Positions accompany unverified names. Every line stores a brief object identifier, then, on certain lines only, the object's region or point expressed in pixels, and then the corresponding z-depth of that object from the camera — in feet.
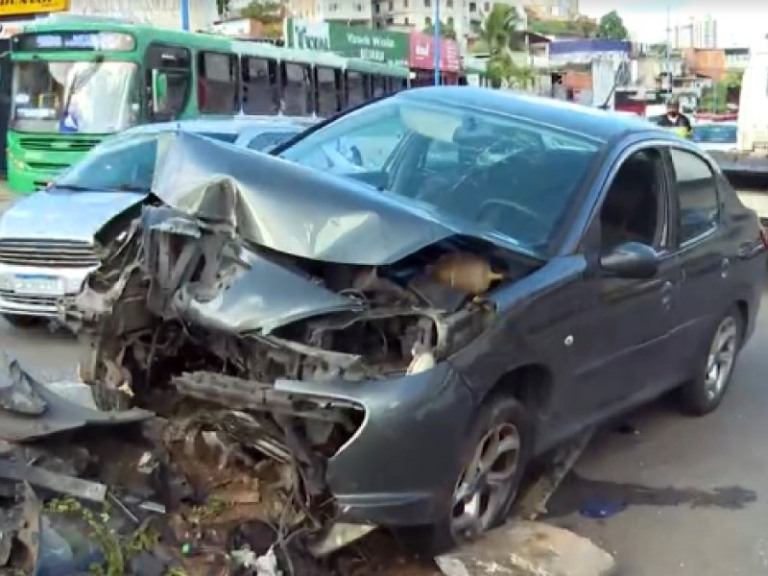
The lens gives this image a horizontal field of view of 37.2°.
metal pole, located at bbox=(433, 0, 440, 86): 153.96
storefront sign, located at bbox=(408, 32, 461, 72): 167.12
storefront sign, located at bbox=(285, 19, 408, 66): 138.10
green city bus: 55.01
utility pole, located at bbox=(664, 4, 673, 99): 192.11
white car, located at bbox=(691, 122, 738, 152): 69.44
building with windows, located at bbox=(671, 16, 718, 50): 356.18
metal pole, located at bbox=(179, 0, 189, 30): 96.27
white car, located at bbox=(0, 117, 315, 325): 29.45
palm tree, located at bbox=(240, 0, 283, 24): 299.79
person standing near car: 76.59
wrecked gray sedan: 14.49
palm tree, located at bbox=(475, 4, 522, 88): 261.42
